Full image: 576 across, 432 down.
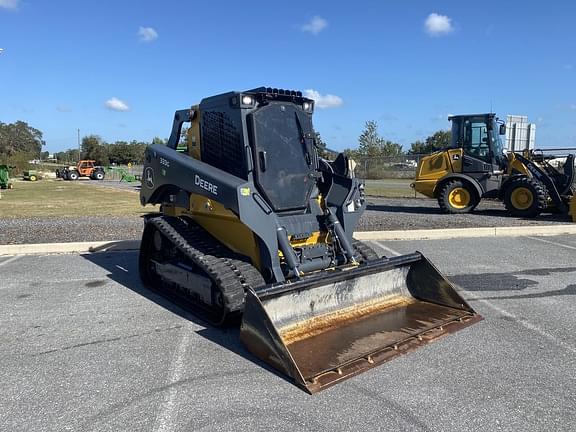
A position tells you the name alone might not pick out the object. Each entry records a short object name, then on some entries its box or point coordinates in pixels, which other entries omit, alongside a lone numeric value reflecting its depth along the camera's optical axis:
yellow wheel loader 13.72
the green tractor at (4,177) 27.73
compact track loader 4.34
